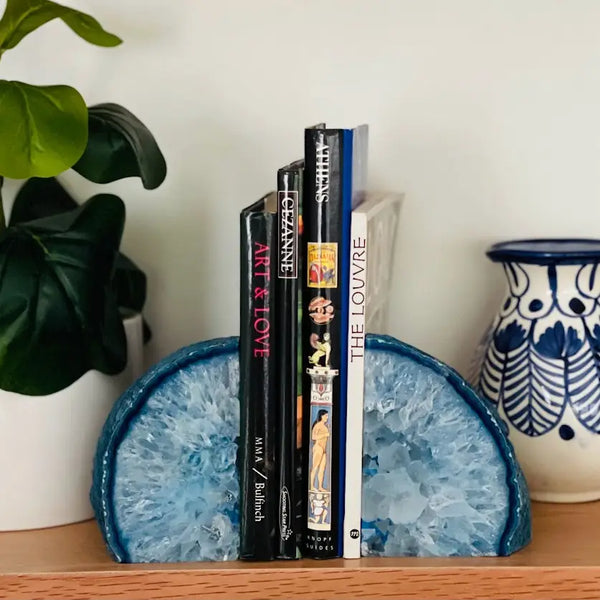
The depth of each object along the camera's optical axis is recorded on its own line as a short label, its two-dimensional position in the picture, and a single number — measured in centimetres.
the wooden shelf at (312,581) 57
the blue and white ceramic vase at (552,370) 68
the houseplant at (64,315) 62
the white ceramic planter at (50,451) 64
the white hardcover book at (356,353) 58
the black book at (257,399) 58
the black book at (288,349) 57
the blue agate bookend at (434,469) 60
